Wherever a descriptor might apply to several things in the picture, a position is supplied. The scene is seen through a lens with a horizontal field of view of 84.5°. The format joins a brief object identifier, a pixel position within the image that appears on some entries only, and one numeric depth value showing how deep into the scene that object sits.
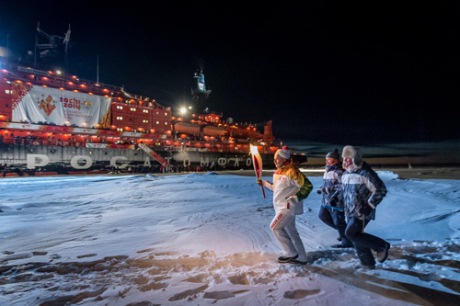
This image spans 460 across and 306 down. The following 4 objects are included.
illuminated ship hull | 23.94
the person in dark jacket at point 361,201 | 3.22
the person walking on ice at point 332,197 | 4.38
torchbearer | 3.50
